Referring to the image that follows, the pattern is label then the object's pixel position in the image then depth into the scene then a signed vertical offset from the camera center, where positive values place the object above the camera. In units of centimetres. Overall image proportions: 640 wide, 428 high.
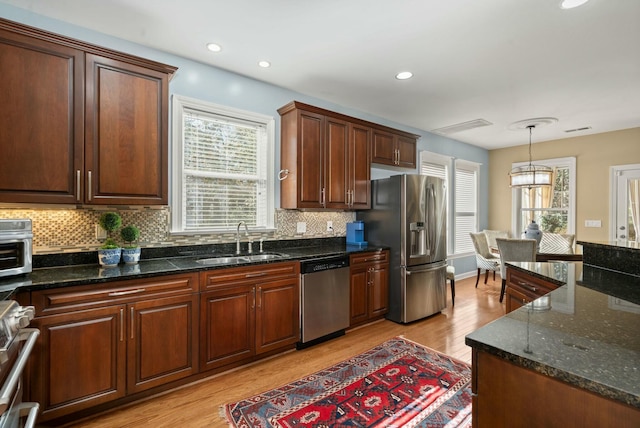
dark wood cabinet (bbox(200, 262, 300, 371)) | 238 -83
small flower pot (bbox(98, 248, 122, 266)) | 226 -33
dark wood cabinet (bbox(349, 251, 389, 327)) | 338 -83
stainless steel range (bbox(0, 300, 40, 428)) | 112 -59
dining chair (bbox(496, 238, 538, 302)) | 404 -48
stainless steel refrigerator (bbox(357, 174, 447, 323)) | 359 -29
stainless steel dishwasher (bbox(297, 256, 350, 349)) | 291 -85
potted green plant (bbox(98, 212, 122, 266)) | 227 -25
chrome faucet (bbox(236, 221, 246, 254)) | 308 -22
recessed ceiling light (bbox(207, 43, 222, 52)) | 262 +142
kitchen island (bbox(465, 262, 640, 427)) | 77 -42
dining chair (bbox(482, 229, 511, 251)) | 584 -42
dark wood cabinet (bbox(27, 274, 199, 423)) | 179 -83
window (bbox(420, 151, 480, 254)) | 552 +34
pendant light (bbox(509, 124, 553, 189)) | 427 +52
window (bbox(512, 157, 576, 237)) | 561 +20
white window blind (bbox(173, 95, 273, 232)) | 292 +43
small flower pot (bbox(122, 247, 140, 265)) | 240 -33
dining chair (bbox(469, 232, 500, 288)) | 514 -75
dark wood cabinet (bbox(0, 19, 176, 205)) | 189 +61
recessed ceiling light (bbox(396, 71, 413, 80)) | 311 +141
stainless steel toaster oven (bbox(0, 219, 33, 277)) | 180 -20
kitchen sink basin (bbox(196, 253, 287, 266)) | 285 -44
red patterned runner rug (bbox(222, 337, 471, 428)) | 197 -131
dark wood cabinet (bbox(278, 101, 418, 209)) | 324 +61
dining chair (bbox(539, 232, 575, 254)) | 472 -46
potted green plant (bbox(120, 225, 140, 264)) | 240 -28
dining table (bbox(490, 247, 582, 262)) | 364 -53
